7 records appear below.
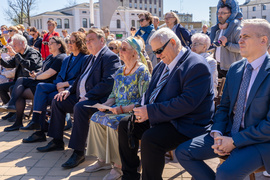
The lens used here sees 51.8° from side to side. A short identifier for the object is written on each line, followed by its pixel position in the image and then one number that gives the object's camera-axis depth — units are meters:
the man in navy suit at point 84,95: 3.64
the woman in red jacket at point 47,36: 8.00
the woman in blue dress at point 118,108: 3.25
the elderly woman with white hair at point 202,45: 3.77
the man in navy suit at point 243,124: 2.08
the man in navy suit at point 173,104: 2.49
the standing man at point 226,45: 4.48
